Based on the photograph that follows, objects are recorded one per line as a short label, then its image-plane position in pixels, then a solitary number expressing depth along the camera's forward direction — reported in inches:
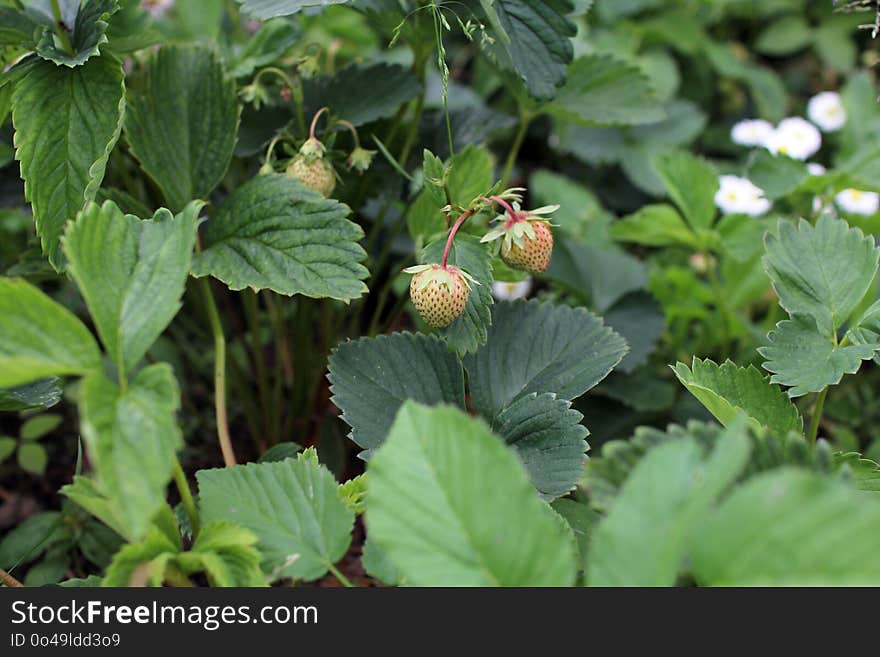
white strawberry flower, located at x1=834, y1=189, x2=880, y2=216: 37.6
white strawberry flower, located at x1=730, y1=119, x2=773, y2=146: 40.8
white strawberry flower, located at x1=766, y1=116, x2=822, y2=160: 39.0
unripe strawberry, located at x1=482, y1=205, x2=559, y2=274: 28.2
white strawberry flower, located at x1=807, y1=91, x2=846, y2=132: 43.7
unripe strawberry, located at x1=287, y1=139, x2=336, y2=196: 29.2
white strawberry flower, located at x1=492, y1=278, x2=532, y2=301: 36.4
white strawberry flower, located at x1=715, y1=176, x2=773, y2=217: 37.7
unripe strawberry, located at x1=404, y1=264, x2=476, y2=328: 27.6
